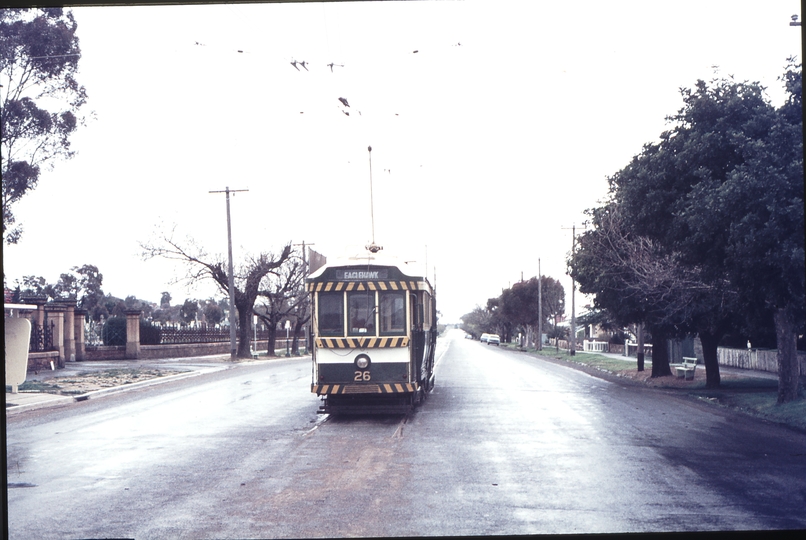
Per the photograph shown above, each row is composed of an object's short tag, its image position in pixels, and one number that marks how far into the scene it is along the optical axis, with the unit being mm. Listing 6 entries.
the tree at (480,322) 137275
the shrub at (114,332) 42125
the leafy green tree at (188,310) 80750
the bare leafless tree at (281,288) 52406
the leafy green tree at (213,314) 87119
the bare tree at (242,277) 46344
